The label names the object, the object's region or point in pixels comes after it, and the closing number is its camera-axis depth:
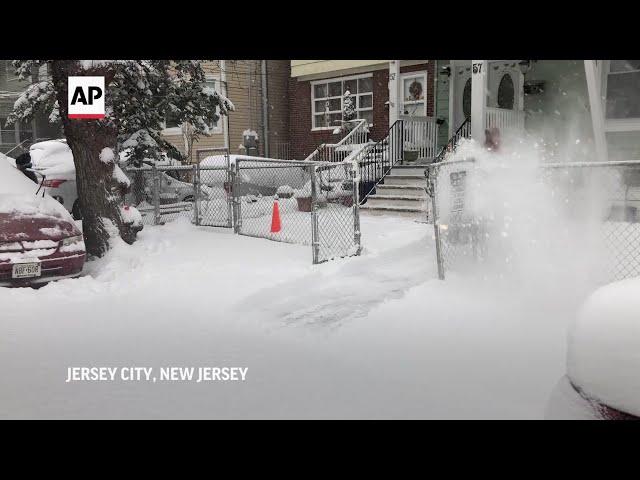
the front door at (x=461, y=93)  14.58
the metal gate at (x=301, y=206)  8.52
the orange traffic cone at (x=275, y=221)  9.79
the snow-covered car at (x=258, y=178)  15.61
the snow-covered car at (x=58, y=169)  10.36
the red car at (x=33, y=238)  6.36
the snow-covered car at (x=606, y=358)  2.42
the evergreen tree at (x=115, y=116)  8.56
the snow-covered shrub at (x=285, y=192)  15.11
